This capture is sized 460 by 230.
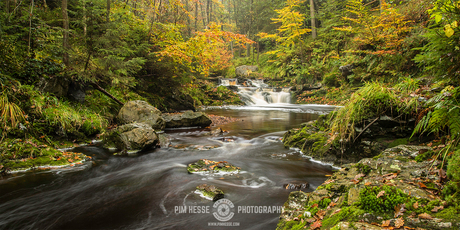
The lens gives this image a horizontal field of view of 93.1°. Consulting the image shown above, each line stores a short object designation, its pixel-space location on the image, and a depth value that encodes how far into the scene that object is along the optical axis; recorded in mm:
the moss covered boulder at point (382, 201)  1772
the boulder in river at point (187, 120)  10281
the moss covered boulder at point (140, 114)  8820
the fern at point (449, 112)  2436
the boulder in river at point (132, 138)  6691
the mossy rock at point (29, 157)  4773
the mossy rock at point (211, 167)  5102
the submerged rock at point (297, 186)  4211
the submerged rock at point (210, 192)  3818
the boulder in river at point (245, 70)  27347
